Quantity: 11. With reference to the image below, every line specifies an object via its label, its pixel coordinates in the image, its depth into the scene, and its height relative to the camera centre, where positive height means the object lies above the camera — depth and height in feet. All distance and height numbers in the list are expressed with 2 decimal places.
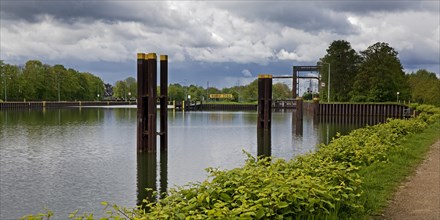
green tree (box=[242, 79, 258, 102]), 531.91 +5.19
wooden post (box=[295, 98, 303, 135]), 166.58 -7.63
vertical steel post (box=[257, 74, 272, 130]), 145.28 -1.17
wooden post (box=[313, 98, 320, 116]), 237.64 -4.75
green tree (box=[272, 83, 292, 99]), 606.83 +4.84
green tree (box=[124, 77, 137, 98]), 625.90 +9.50
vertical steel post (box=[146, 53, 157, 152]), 83.97 -0.95
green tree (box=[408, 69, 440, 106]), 224.59 +3.00
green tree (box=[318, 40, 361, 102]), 308.19 +20.36
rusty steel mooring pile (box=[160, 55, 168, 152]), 88.74 -0.81
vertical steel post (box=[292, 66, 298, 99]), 334.75 +14.39
